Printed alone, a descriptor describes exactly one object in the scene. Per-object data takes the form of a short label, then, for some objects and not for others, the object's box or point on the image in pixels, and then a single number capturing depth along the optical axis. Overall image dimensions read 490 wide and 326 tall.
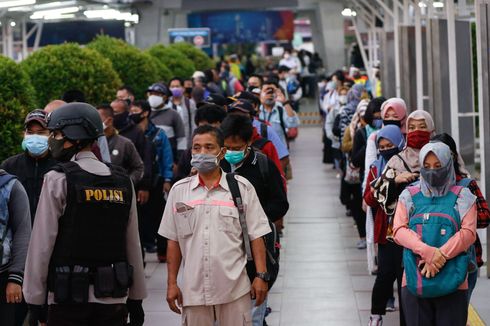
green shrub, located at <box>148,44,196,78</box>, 28.03
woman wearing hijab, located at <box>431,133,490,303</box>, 8.18
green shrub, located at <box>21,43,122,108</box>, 15.60
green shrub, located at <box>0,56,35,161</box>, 11.04
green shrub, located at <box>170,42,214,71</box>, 32.94
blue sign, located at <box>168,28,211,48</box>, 43.28
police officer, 6.61
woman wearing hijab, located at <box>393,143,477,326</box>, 7.61
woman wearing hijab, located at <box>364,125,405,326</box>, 9.66
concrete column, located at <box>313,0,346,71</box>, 47.34
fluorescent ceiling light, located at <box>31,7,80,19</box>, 34.66
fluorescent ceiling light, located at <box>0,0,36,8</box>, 25.91
